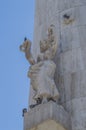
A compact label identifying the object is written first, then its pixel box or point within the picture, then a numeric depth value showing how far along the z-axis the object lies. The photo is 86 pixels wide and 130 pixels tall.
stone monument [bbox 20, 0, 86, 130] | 11.88
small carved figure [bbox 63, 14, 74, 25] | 14.16
